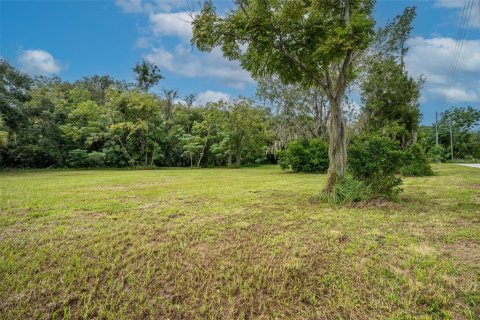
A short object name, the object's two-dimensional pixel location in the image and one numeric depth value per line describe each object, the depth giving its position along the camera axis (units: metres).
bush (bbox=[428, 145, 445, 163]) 27.44
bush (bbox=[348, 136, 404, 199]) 5.43
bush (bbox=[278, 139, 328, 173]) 15.44
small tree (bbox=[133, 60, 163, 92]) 28.84
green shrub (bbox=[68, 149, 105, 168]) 22.19
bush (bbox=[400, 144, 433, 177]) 12.22
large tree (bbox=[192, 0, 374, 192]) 5.36
